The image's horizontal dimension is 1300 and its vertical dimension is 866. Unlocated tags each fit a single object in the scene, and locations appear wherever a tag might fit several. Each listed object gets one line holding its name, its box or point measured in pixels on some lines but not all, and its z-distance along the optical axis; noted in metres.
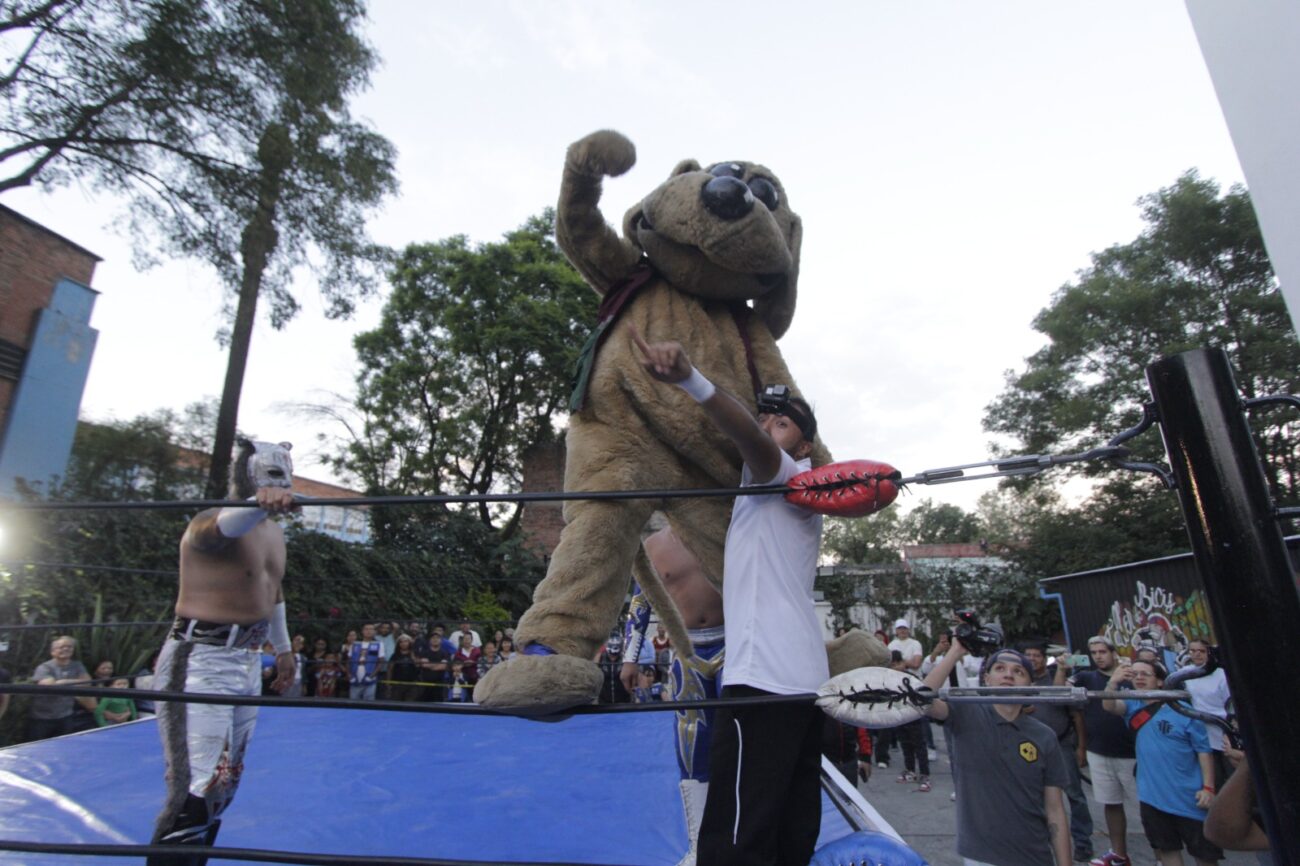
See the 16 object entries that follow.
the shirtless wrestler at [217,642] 2.48
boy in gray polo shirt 3.03
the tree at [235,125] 7.21
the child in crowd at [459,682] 7.33
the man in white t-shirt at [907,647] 7.73
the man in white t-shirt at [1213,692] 2.74
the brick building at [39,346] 10.03
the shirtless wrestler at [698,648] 2.76
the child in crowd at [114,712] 5.39
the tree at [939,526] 51.31
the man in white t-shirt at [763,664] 1.46
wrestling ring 1.07
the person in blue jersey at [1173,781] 3.51
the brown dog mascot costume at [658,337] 1.89
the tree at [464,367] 14.44
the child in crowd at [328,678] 7.33
